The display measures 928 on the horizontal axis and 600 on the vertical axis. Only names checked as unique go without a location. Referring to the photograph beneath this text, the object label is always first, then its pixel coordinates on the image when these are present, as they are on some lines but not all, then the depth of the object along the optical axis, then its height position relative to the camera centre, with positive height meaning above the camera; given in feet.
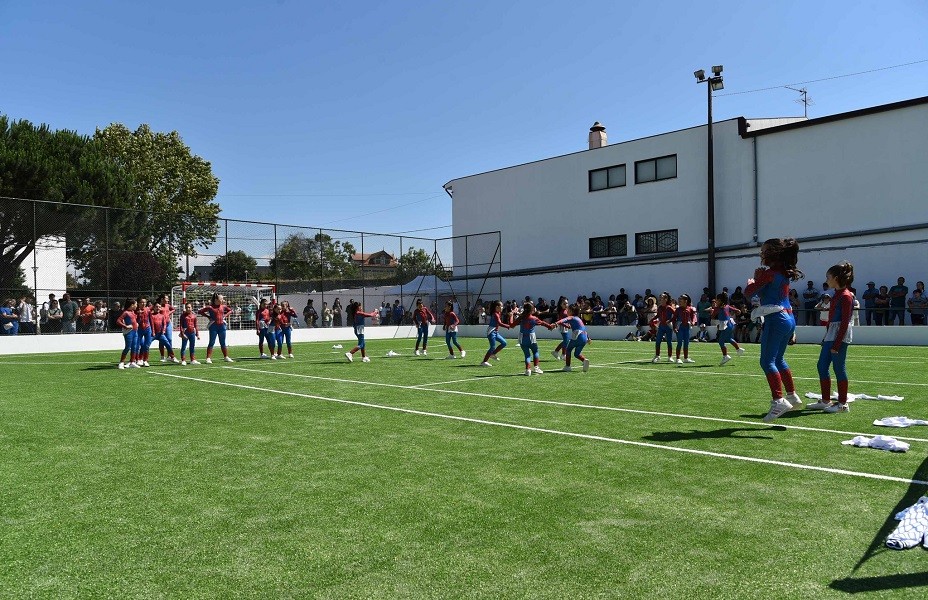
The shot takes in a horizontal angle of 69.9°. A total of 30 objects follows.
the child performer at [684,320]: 60.18 -1.55
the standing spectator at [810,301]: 89.04 +0.15
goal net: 100.53 +1.70
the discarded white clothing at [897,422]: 26.68 -4.88
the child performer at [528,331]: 50.39 -2.04
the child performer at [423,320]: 74.79 -1.69
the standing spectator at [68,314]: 88.22 -0.80
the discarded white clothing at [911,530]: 13.61 -4.84
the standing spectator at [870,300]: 84.99 +0.22
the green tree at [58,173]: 92.53 +25.04
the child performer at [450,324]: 69.21 -1.99
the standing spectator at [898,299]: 82.84 +0.31
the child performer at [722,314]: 59.87 -1.02
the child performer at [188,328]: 66.49 -2.11
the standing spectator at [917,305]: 81.10 -0.46
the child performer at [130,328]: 61.52 -1.90
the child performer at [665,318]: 60.85 -1.36
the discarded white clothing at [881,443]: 22.29 -4.87
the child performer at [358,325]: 65.57 -1.95
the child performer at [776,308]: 26.89 -0.23
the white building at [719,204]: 88.58 +16.30
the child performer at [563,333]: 53.21 -2.44
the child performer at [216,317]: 66.85 -1.09
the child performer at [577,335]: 52.26 -2.45
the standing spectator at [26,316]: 84.17 -0.97
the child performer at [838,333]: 29.45 -1.40
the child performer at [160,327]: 66.95 -1.99
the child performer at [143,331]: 63.82 -2.28
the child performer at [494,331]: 58.29 -2.41
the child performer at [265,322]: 73.67 -1.73
